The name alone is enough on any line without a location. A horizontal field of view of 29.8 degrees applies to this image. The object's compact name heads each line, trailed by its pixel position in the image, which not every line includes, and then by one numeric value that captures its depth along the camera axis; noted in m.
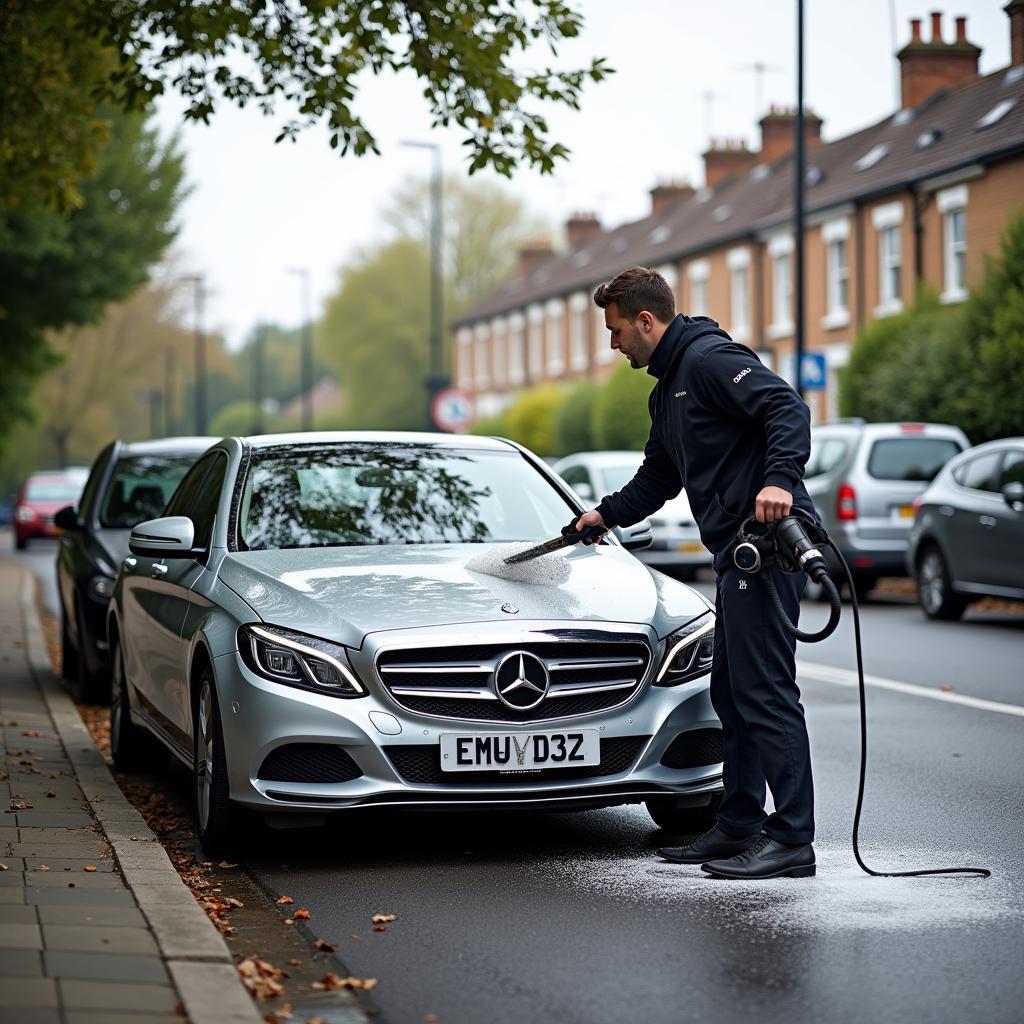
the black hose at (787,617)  6.04
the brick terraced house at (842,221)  35.81
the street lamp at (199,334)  78.41
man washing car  6.17
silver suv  20.52
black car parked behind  11.89
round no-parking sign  39.59
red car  43.34
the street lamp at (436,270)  47.53
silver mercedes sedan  6.39
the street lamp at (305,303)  73.31
